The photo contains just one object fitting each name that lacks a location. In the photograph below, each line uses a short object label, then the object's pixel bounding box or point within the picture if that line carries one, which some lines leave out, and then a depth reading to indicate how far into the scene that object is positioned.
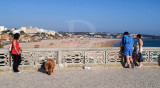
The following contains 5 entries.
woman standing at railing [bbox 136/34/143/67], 5.80
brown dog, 4.93
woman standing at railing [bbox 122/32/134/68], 5.67
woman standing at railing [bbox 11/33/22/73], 5.04
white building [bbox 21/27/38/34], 90.60
